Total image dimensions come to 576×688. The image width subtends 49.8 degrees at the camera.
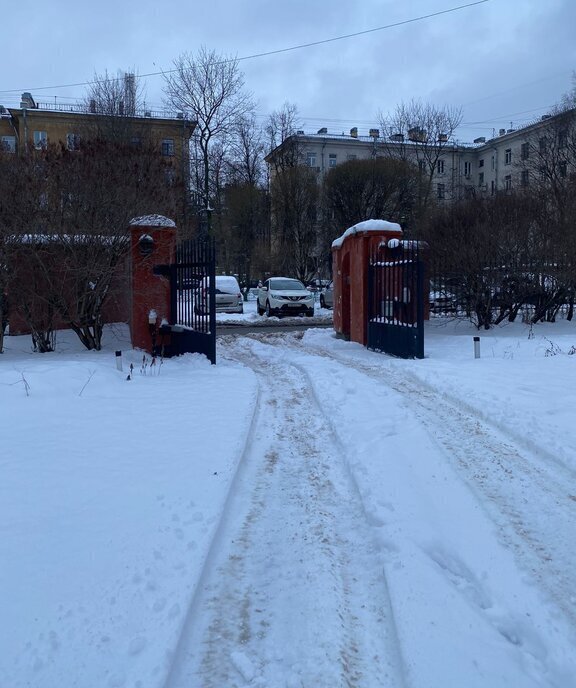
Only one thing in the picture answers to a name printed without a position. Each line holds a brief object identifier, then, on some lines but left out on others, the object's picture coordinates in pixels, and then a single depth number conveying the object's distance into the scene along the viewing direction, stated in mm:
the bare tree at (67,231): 10289
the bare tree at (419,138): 46562
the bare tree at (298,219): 40875
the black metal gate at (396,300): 11359
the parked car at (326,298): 30984
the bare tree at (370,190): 38969
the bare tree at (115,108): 31016
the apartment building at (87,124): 31375
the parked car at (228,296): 26078
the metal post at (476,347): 11094
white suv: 25016
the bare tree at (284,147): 44594
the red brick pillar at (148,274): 11016
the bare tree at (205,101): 37469
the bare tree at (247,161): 43469
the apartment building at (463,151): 37031
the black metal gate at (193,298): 10742
